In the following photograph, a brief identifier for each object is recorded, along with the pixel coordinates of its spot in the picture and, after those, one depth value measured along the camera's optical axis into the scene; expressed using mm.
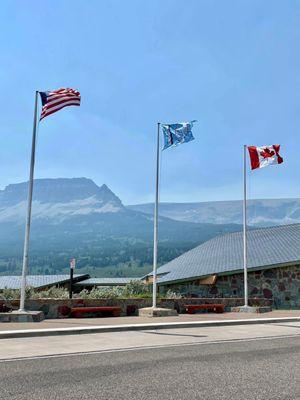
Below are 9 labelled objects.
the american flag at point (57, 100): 20953
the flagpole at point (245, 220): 27956
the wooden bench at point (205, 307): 26422
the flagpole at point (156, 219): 22906
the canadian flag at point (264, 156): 28422
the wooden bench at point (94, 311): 22002
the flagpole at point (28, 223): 18969
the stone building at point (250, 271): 32906
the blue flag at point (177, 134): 24875
